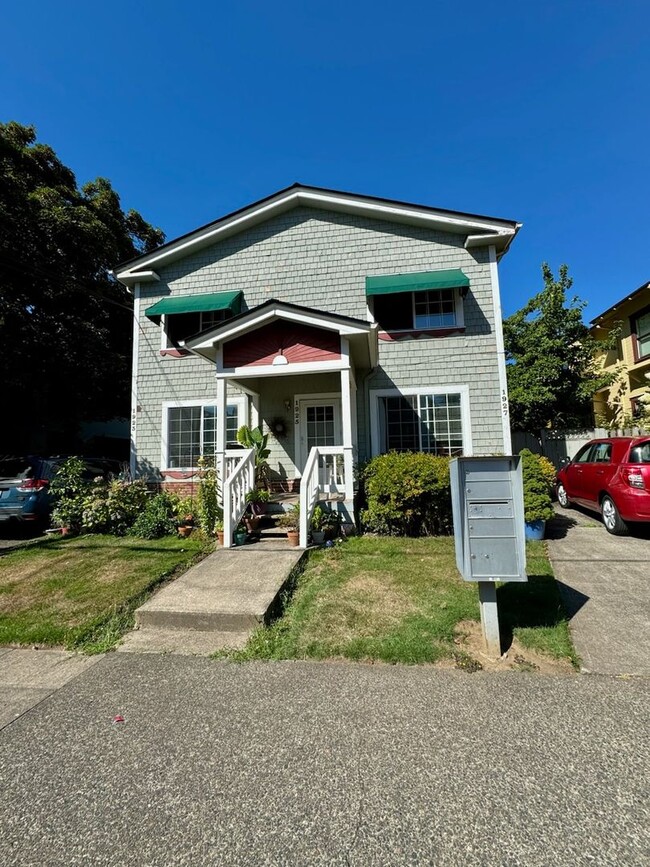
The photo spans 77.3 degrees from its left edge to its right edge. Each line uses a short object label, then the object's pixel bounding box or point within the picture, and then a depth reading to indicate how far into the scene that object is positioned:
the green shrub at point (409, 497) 7.20
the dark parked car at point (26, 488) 8.32
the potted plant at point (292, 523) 6.93
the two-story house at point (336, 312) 9.48
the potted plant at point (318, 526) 7.00
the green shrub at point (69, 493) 8.36
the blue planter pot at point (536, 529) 7.05
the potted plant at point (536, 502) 6.97
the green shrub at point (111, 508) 8.26
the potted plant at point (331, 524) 7.15
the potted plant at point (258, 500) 7.79
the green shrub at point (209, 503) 7.74
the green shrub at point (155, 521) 8.05
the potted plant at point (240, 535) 7.05
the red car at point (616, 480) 6.80
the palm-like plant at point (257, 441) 8.81
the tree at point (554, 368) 14.23
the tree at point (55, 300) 14.11
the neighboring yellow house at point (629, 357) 15.80
